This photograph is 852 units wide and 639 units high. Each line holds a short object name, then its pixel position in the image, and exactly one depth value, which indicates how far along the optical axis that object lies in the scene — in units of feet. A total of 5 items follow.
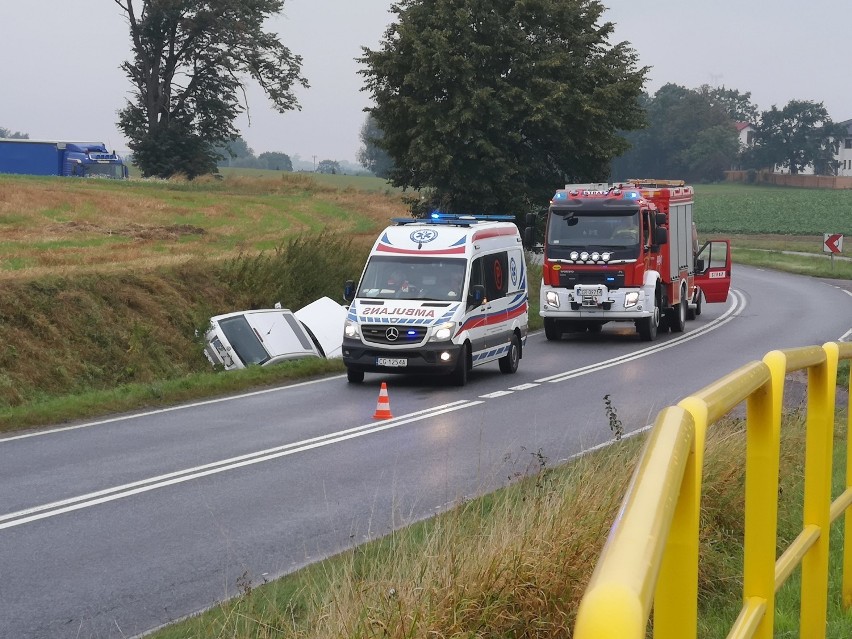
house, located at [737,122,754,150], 589.73
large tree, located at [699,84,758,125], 619.01
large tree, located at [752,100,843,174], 570.87
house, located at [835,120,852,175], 609.83
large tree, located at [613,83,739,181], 564.30
